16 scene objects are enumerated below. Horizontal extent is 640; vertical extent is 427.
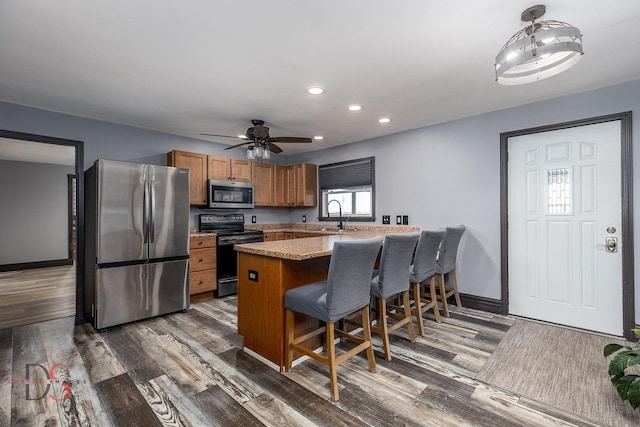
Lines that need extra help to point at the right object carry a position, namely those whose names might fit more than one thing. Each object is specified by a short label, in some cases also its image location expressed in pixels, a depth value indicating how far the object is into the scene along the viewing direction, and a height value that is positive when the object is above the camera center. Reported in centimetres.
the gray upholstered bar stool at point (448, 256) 325 -50
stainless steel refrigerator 308 -29
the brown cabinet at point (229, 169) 456 +71
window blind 479 +65
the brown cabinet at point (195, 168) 417 +66
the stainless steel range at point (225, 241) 432 -41
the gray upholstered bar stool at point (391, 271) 230 -47
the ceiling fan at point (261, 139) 344 +86
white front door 288 -16
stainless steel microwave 447 +30
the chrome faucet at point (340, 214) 503 -2
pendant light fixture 150 +83
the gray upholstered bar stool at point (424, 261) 279 -47
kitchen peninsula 219 -55
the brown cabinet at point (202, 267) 402 -72
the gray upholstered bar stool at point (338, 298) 192 -57
